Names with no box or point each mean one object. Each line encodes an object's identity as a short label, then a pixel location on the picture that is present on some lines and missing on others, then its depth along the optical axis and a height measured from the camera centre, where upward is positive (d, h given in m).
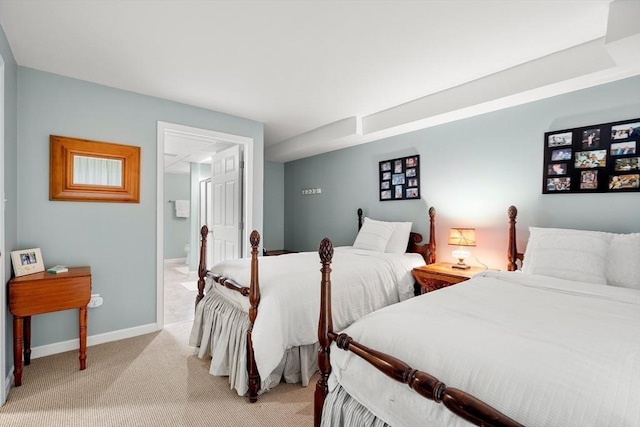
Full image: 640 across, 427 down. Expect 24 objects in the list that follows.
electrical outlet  2.89 -0.82
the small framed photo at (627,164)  2.33 +0.39
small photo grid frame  3.82 +0.46
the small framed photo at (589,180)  2.51 +0.29
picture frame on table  2.36 -0.38
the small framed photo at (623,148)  2.34 +0.51
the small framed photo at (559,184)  2.64 +0.27
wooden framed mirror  2.75 +0.40
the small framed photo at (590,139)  2.50 +0.62
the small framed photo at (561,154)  2.64 +0.52
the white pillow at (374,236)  3.66 -0.26
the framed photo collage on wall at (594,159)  2.35 +0.45
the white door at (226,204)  4.09 +0.14
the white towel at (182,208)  7.43 +0.13
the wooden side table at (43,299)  2.19 -0.64
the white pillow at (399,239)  3.58 -0.29
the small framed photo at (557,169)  2.67 +0.40
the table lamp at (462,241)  3.10 -0.27
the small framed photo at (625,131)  2.32 +0.64
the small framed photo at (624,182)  2.32 +0.25
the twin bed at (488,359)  0.89 -0.50
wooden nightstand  2.85 -0.58
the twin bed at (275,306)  2.04 -0.71
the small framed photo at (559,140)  2.64 +0.65
